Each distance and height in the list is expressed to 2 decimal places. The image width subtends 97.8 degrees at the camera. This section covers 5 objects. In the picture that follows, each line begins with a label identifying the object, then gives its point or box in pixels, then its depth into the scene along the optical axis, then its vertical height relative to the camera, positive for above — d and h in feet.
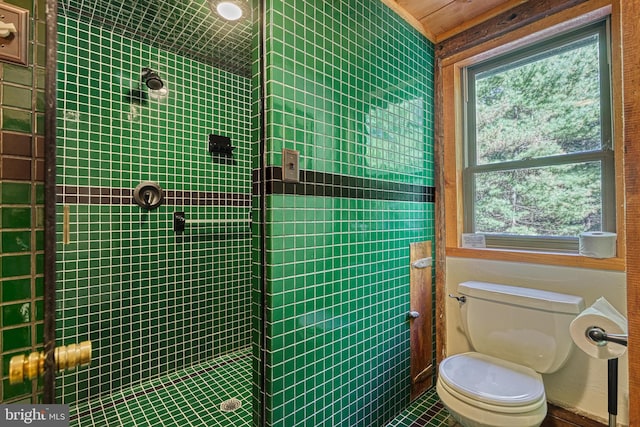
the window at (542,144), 4.86 +1.37
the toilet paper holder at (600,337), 2.58 -1.30
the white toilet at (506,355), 3.74 -2.38
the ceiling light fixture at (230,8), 5.07 +3.93
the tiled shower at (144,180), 5.49 +0.64
